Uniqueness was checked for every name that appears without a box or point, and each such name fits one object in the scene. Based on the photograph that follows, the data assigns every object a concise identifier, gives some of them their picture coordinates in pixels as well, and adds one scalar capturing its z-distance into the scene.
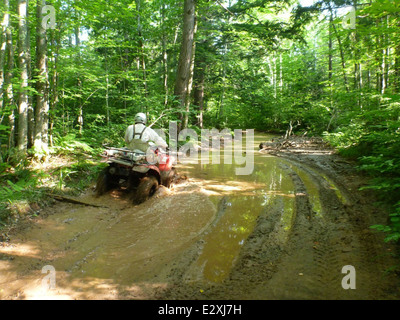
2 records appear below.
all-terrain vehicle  4.73
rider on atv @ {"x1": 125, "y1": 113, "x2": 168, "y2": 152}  5.16
